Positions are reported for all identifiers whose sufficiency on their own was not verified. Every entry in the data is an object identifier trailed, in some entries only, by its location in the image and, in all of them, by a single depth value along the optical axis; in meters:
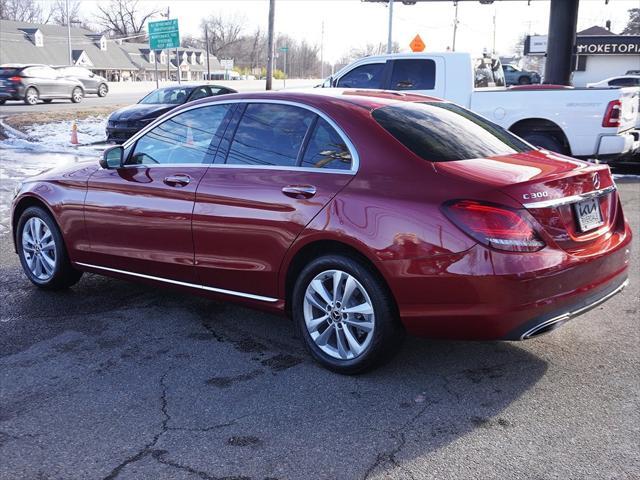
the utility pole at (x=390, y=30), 23.72
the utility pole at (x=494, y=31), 94.25
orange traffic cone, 17.71
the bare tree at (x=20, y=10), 106.62
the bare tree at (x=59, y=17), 115.56
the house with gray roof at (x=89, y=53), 72.06
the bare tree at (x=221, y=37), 124.12
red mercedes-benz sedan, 3.54
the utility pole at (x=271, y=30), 31.77
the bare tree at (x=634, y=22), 76.00
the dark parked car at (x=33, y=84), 29.74
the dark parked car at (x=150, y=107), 16.78
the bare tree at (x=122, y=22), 112.19
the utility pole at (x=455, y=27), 70.38
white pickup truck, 10.41
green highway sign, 26.03
